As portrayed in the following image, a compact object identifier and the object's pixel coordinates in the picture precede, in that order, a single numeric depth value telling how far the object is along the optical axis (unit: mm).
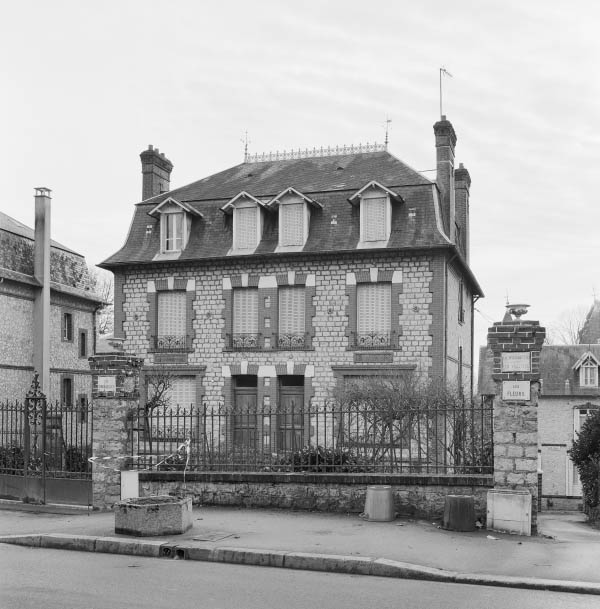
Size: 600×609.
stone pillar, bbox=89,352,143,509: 13992
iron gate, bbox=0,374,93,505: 14531
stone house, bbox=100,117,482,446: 25625
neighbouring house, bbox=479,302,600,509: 33656
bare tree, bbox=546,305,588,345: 62100
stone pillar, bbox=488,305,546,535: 11875
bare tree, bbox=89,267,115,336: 54219
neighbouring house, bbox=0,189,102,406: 29906
